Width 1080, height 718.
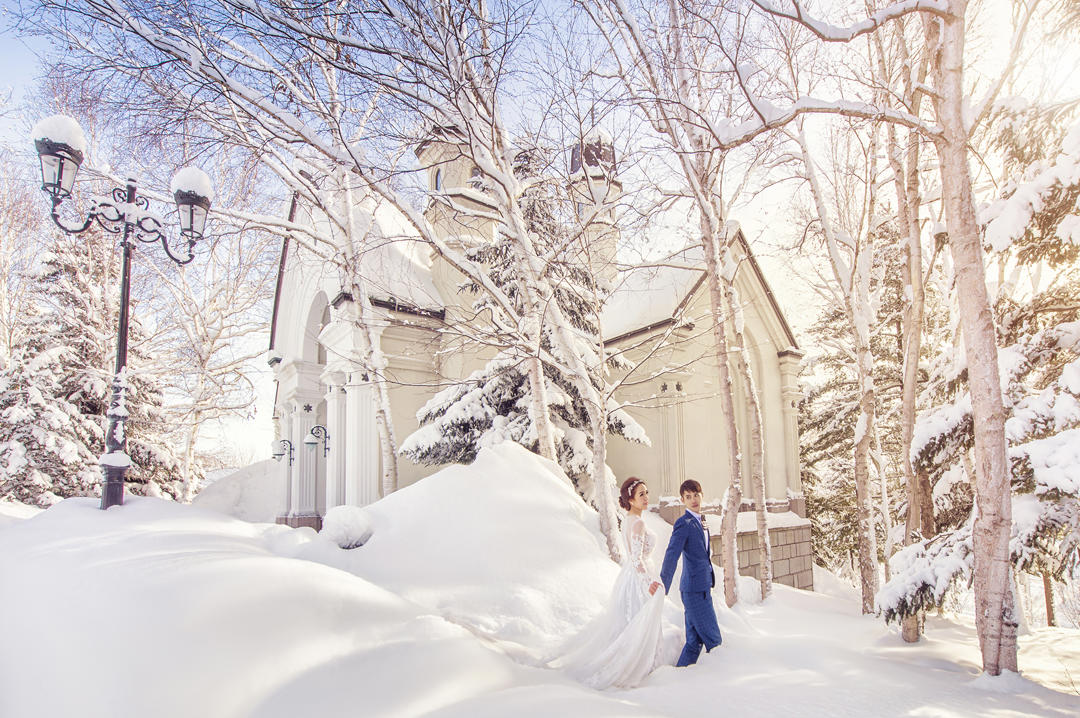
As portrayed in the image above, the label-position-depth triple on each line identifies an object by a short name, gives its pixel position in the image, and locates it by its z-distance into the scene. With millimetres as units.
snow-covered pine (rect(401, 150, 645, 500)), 10320
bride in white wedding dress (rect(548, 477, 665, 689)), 4164
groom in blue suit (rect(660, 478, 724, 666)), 4734
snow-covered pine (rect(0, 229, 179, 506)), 14617
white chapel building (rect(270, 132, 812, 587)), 12492
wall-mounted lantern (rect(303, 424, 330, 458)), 14583
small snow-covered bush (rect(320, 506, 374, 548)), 5766
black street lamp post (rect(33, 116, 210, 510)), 6242
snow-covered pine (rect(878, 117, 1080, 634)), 4238
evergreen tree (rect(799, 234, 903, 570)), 17672
